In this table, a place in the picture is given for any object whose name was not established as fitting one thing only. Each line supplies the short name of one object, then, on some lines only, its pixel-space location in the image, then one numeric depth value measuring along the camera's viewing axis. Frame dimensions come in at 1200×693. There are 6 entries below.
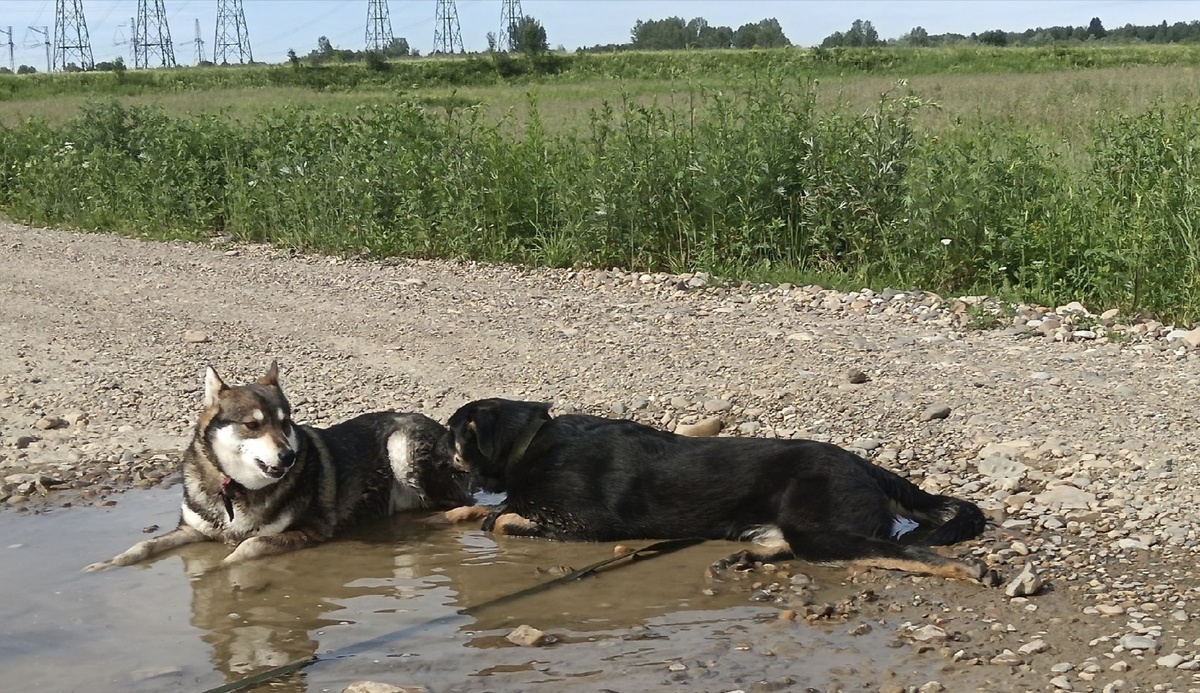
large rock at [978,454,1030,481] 6.13
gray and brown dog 5.74
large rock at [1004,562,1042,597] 4.75
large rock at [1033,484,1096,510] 5.69
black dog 5.30
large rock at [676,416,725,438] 7.14
